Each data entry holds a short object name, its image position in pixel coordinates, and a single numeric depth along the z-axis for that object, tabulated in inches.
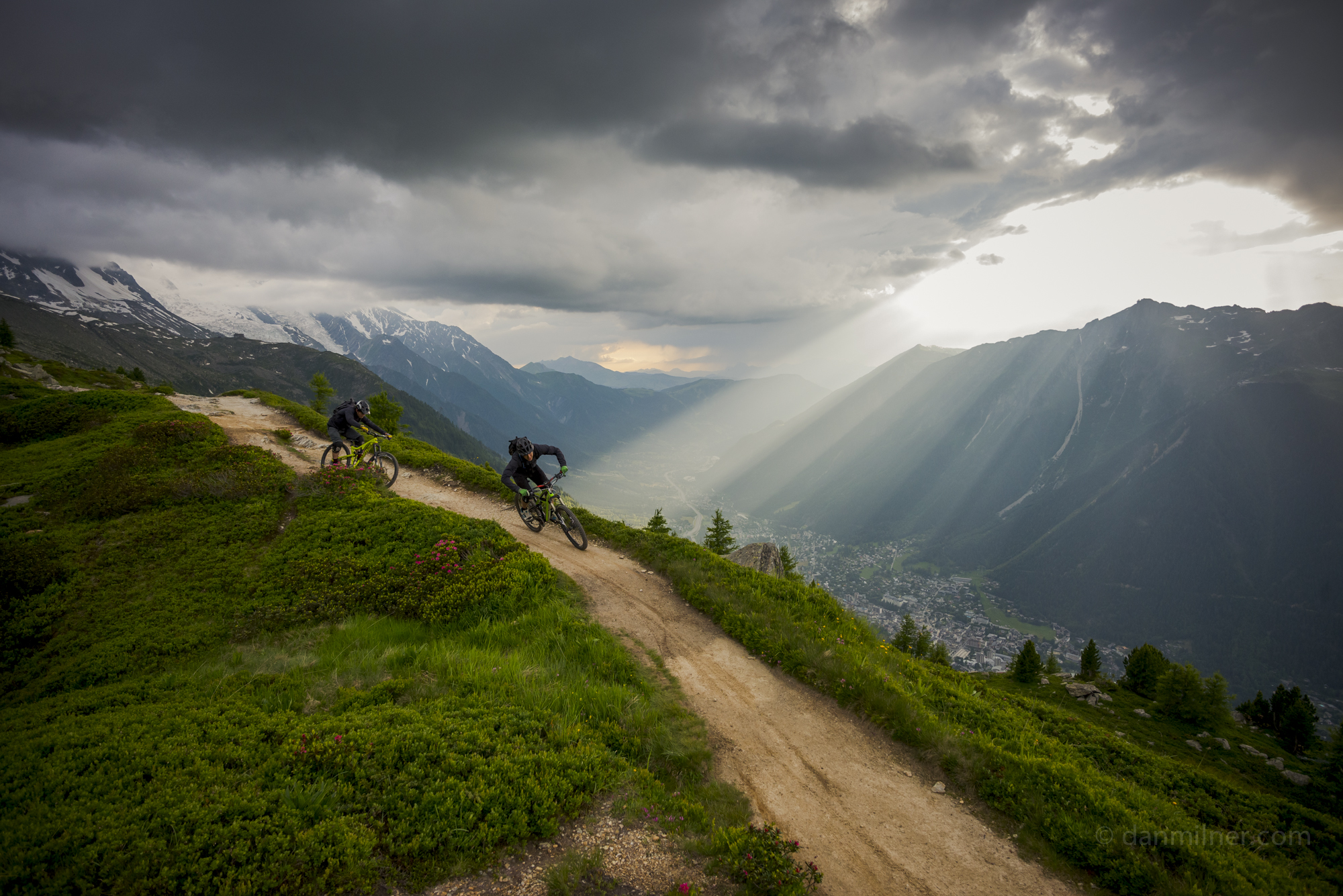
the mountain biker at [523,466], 708.7
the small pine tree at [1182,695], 1860.2
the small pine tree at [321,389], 2314.1
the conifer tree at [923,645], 2564.0
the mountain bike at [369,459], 890.1
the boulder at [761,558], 1083.9
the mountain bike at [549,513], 759.1
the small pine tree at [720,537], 2101.5
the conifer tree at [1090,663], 2645.2
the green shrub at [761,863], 247.3
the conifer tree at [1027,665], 2342.5
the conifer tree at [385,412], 1853.3
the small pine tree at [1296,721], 1863.9
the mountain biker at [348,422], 860.6
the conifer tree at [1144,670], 2186.9
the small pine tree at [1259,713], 2101.4
